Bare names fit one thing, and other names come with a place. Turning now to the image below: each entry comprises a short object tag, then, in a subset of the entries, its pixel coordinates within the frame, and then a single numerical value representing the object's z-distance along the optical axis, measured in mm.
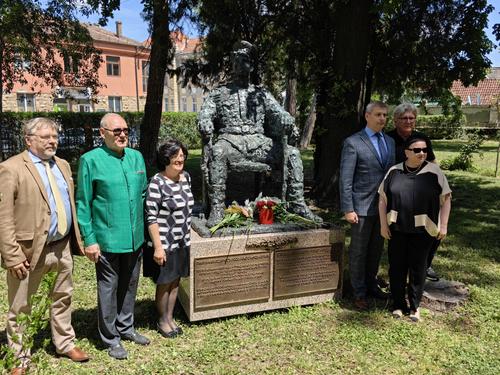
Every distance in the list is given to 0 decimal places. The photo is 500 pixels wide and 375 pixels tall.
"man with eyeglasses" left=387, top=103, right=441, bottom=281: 4109
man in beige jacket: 2684
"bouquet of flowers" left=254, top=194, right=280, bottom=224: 4121
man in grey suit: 3877
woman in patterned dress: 3240
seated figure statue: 4184
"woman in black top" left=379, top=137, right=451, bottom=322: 3586
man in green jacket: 3008
